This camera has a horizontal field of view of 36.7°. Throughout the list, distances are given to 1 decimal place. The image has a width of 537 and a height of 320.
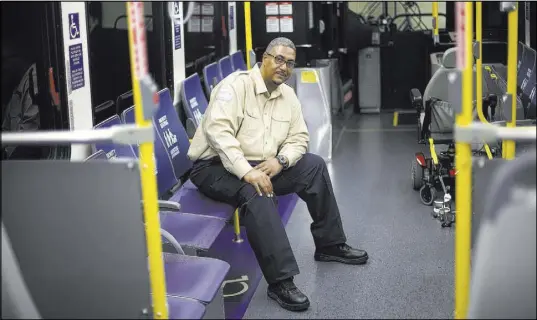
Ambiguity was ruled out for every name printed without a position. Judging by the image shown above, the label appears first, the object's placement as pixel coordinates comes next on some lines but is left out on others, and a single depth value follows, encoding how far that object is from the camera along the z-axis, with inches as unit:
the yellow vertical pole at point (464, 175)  105.5
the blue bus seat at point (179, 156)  184.1
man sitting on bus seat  177.9
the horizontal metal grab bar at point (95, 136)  106.5
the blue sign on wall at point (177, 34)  271.0
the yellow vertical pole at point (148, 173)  106.1
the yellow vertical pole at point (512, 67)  128.6
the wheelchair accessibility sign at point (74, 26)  177.0
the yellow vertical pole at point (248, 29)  204.6
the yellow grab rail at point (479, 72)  222.7
